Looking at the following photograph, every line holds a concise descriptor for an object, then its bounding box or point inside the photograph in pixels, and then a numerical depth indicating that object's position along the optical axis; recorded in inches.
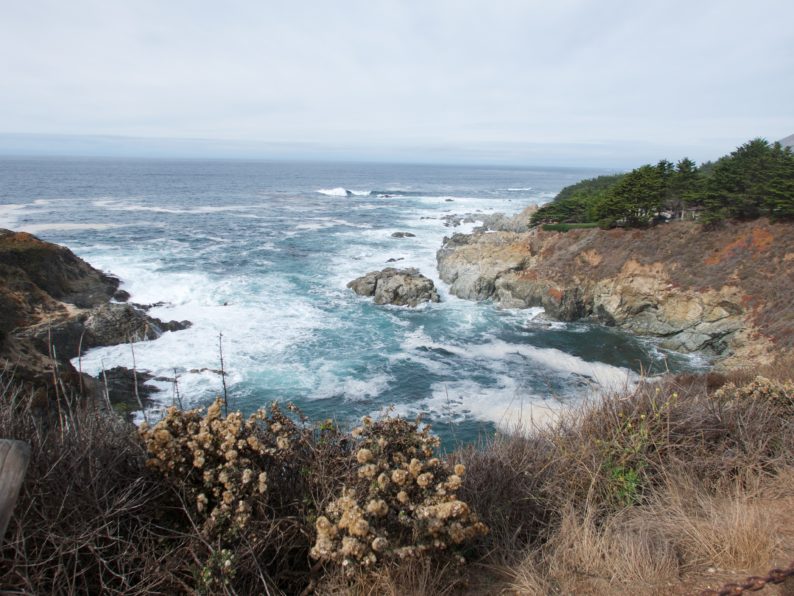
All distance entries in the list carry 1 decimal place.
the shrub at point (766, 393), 252.4
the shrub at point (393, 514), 124.3
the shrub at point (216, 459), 139.4
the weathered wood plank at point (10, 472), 99.7
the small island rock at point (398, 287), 1144.8
